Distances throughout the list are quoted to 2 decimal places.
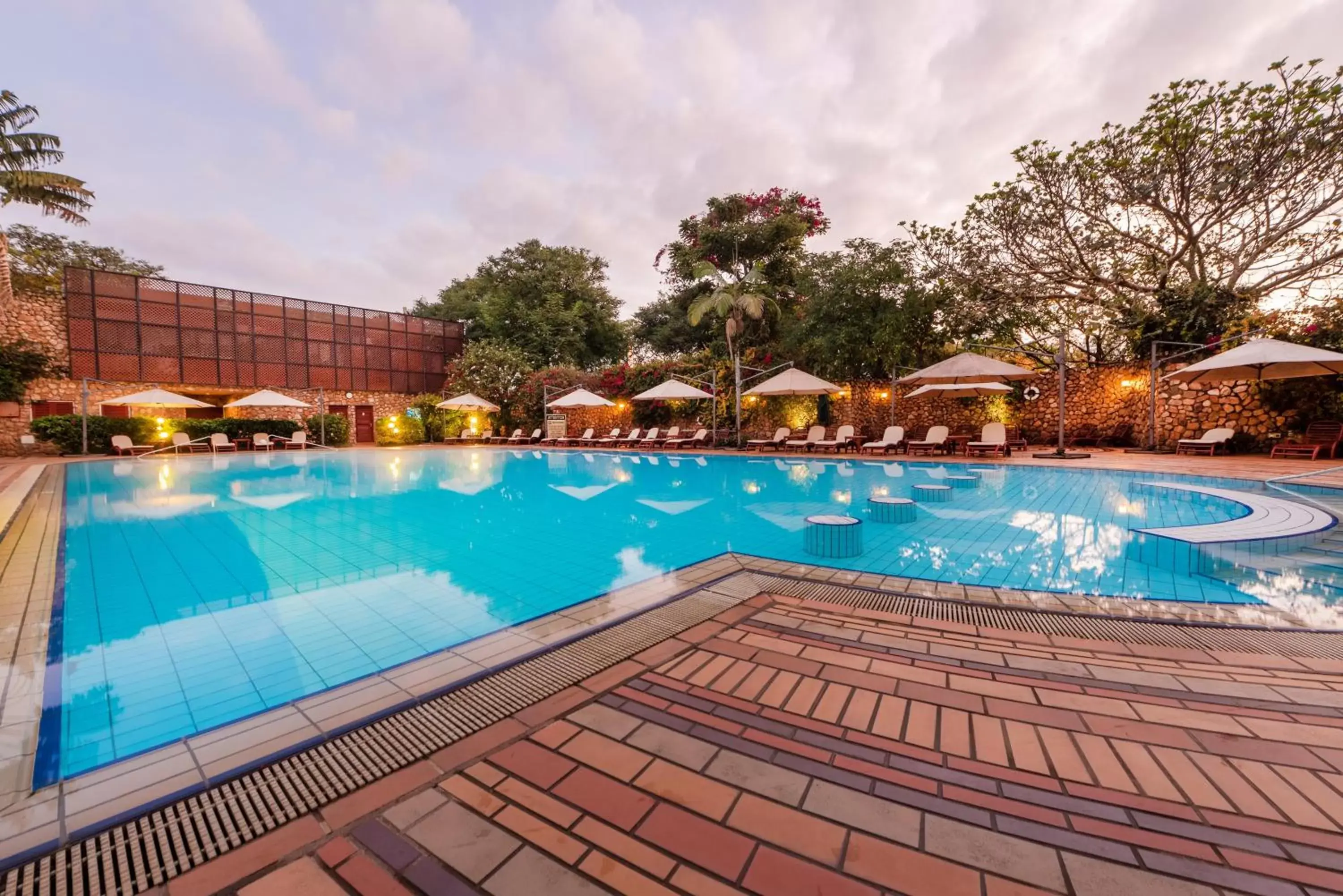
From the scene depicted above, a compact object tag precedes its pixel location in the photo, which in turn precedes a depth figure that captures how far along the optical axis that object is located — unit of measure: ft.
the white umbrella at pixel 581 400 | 59.06
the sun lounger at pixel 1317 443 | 31.81
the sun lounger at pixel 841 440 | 45.98
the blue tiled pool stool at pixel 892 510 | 18.88
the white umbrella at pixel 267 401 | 57.41
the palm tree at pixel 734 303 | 54.49
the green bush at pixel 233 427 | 56.13
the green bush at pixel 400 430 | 72.23
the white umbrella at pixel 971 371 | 36.73
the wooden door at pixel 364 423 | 74.38
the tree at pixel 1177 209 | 35.22
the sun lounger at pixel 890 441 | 43.55
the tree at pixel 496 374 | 71.15
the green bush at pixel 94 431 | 50.29
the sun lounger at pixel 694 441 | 54.85
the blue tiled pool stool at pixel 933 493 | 23.39
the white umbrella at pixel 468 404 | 64.59
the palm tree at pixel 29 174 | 42.11
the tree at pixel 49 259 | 54.54
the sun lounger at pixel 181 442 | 54.19
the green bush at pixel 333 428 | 64.90
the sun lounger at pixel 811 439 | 47.39
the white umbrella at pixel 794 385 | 44.27
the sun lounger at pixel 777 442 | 49.08
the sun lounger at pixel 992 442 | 39.81
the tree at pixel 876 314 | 46.34
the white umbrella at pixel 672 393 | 51.49
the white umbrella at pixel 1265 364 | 26.73
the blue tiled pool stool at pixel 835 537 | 14.65
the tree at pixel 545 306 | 81.20
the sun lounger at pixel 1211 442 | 36.91
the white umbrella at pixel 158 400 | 48.83
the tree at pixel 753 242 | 62.90
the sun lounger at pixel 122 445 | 50.88
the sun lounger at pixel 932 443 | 41.73
